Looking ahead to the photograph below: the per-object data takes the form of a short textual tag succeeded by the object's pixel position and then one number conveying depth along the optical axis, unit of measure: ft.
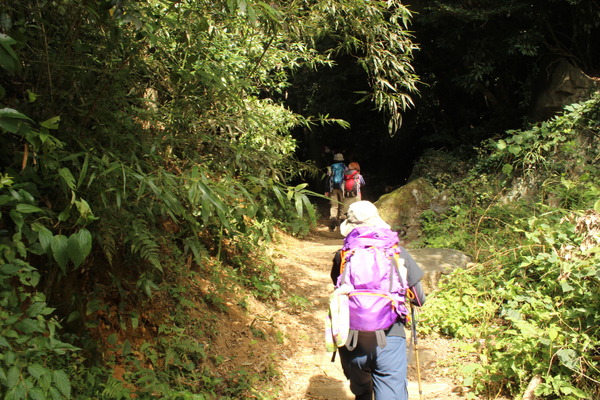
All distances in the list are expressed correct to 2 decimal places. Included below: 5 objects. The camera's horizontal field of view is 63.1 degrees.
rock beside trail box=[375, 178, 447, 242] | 34.35
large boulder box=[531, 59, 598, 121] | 31.74
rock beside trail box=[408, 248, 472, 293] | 22.05
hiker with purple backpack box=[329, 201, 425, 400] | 10.64
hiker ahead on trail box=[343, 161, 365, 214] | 36.83
